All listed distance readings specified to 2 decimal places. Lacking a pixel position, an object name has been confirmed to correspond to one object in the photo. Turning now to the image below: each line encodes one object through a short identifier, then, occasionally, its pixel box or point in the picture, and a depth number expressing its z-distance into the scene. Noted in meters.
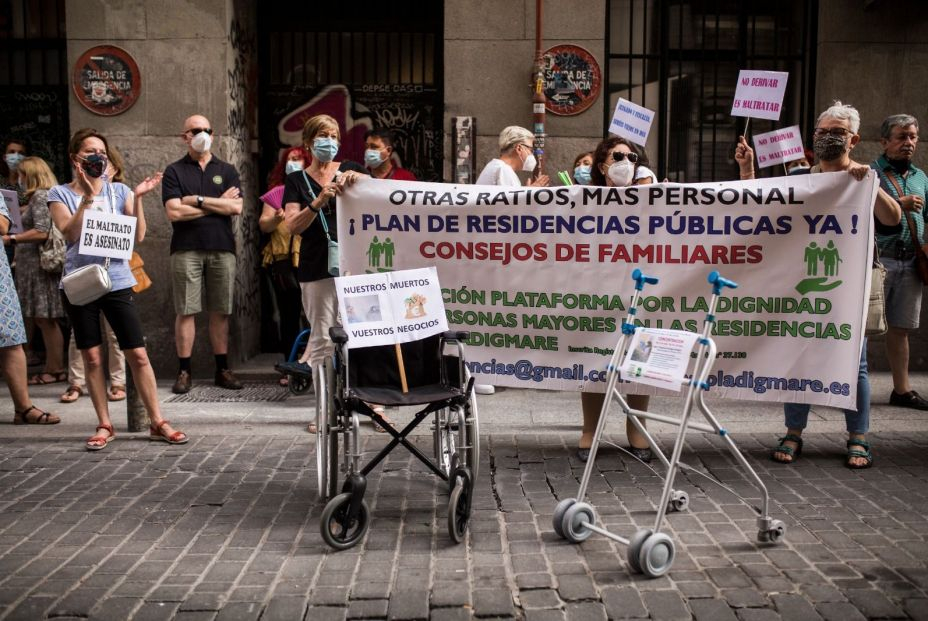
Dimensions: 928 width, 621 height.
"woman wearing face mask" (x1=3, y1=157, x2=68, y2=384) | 8.18
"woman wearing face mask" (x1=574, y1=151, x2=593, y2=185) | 7.88
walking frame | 4.02
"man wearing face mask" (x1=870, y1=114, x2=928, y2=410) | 6.46
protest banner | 5.66
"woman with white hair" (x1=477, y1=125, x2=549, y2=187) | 7.15
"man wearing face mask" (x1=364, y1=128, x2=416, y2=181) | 8.02
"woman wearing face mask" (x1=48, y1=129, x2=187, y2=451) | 6.22
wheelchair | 4.43
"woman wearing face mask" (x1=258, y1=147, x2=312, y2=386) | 8.56
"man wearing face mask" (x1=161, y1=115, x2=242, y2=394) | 8.04
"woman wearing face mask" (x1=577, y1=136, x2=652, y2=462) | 5.87
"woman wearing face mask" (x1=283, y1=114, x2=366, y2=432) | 6.38
